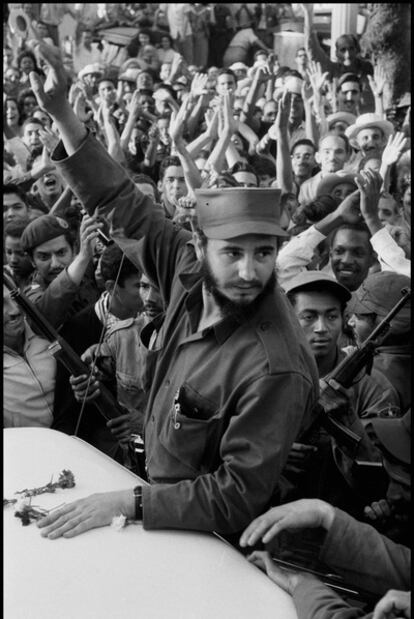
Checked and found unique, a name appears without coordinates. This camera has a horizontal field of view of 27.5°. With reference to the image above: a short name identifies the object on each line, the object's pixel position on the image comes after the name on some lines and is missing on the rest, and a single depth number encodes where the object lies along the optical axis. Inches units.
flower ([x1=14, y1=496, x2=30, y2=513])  74.5
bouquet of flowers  73.4
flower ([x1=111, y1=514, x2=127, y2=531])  71.3
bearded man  71.6
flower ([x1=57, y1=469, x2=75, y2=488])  79.8
